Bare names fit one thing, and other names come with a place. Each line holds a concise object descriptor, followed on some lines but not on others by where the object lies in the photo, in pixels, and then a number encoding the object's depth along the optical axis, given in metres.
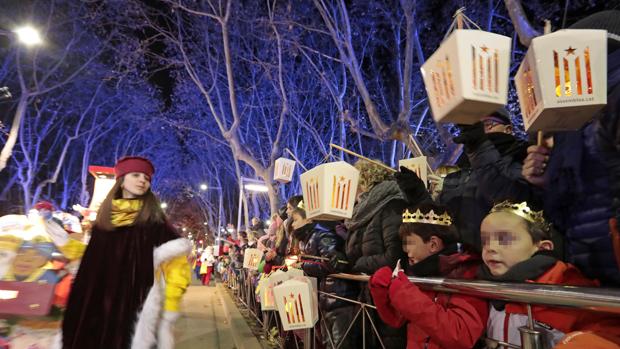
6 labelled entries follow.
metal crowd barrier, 1.28
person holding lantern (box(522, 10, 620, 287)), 1.68
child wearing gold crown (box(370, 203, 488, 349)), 1.94
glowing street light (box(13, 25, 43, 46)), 10.53
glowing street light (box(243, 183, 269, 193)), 15.25
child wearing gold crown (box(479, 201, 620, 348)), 1.44
